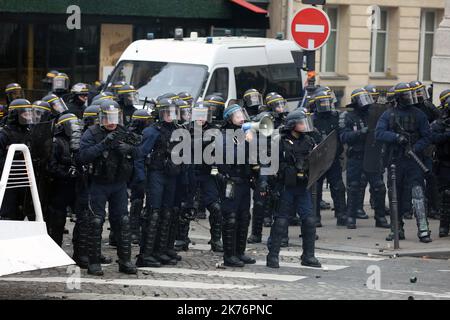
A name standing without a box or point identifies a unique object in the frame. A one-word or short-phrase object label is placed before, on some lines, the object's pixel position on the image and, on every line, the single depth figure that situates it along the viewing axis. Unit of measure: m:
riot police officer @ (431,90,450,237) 15.70
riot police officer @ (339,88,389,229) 16.67
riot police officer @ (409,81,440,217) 16.23
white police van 19.53
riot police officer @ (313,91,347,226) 16.59
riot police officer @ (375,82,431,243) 15.49
